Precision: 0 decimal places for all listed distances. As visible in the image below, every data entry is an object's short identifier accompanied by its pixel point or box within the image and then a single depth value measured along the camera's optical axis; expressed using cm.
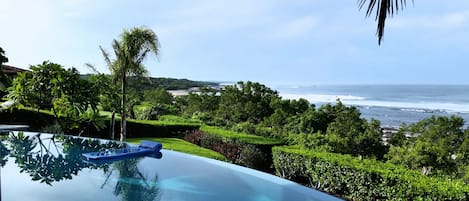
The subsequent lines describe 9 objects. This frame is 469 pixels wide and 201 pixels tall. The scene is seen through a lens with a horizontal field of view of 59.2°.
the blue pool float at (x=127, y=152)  760
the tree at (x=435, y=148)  1155
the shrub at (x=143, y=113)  1941
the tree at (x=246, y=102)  2195
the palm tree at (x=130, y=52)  1259
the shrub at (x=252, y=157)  1146
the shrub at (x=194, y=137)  1352
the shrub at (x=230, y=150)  1152
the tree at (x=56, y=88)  604
